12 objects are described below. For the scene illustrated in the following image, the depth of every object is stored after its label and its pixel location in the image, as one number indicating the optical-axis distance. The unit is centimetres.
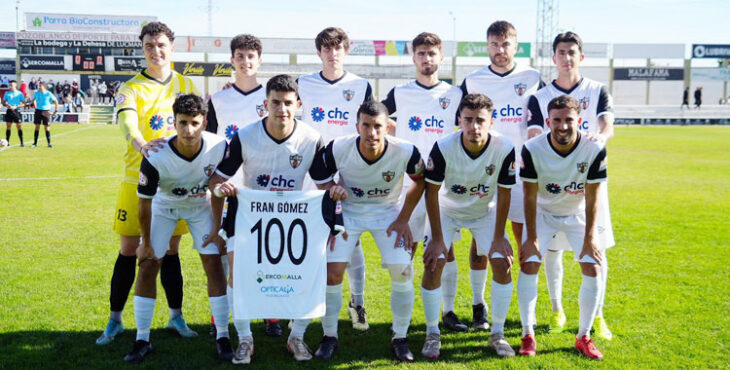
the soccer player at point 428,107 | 509
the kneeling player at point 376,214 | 437
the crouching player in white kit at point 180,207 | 417
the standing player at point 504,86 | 521
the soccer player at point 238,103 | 512
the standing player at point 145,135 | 461
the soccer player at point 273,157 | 426
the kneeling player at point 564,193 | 436
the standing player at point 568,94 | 493
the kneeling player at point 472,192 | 436
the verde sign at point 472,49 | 5566
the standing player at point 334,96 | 536
